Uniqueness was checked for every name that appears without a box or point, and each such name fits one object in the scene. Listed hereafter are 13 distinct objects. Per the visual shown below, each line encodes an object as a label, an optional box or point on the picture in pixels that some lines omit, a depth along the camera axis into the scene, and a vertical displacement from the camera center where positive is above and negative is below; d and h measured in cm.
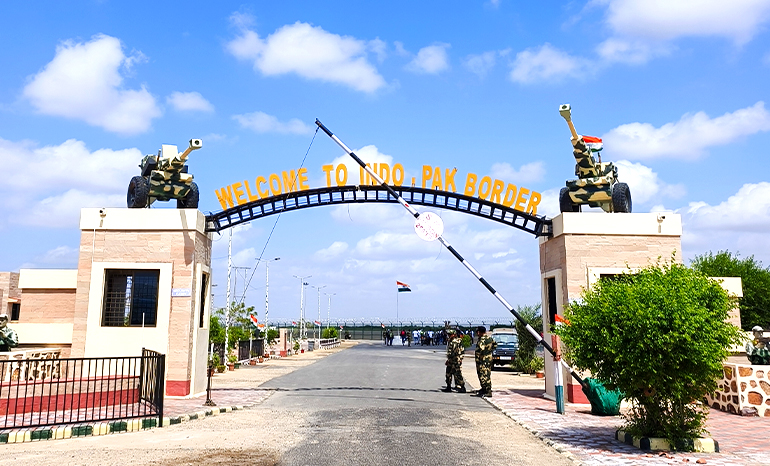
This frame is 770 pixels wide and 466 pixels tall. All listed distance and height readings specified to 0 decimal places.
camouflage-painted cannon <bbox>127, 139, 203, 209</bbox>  1702 +402
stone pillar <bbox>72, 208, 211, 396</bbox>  1598 +108
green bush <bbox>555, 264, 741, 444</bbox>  902 -34
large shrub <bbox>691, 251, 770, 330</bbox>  3834 +271
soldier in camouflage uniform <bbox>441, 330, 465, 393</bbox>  1808 -131
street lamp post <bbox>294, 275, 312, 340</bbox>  6098 +127
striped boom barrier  1430 +270
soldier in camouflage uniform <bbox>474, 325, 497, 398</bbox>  1695 -130
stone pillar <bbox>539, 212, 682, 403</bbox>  1609 +218
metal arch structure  1742 +351
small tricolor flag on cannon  1689 +517
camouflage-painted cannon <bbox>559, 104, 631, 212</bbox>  1661 +394
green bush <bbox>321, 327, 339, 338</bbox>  6842 -153
